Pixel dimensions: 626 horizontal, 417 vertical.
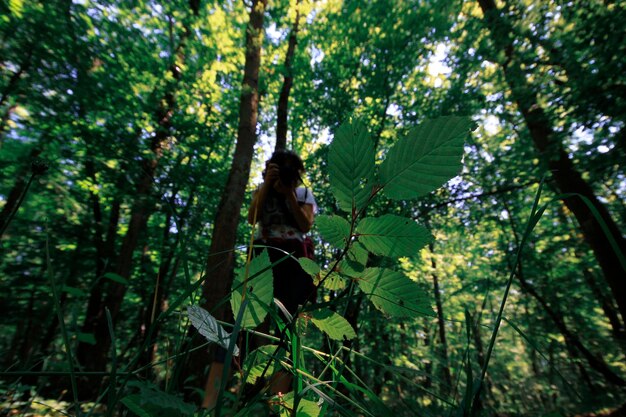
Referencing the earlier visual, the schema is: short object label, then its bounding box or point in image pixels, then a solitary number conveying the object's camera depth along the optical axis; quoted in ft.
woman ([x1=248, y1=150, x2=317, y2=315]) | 4.82
